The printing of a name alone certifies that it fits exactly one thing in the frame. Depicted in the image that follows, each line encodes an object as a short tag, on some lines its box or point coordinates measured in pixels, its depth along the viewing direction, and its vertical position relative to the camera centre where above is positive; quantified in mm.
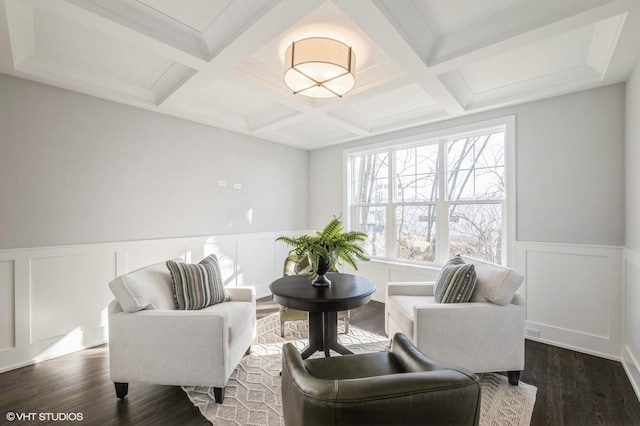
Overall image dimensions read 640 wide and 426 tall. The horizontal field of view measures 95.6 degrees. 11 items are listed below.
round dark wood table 2059 -621
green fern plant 2322 -283
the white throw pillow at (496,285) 2121 -543
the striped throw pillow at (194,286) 2332 -599
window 3389 +240
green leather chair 846 -560
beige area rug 1835 -1298
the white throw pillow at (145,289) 1973 -554
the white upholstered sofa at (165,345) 1950 -886
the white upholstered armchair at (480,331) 2096 -857
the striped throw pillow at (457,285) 2248 -569
